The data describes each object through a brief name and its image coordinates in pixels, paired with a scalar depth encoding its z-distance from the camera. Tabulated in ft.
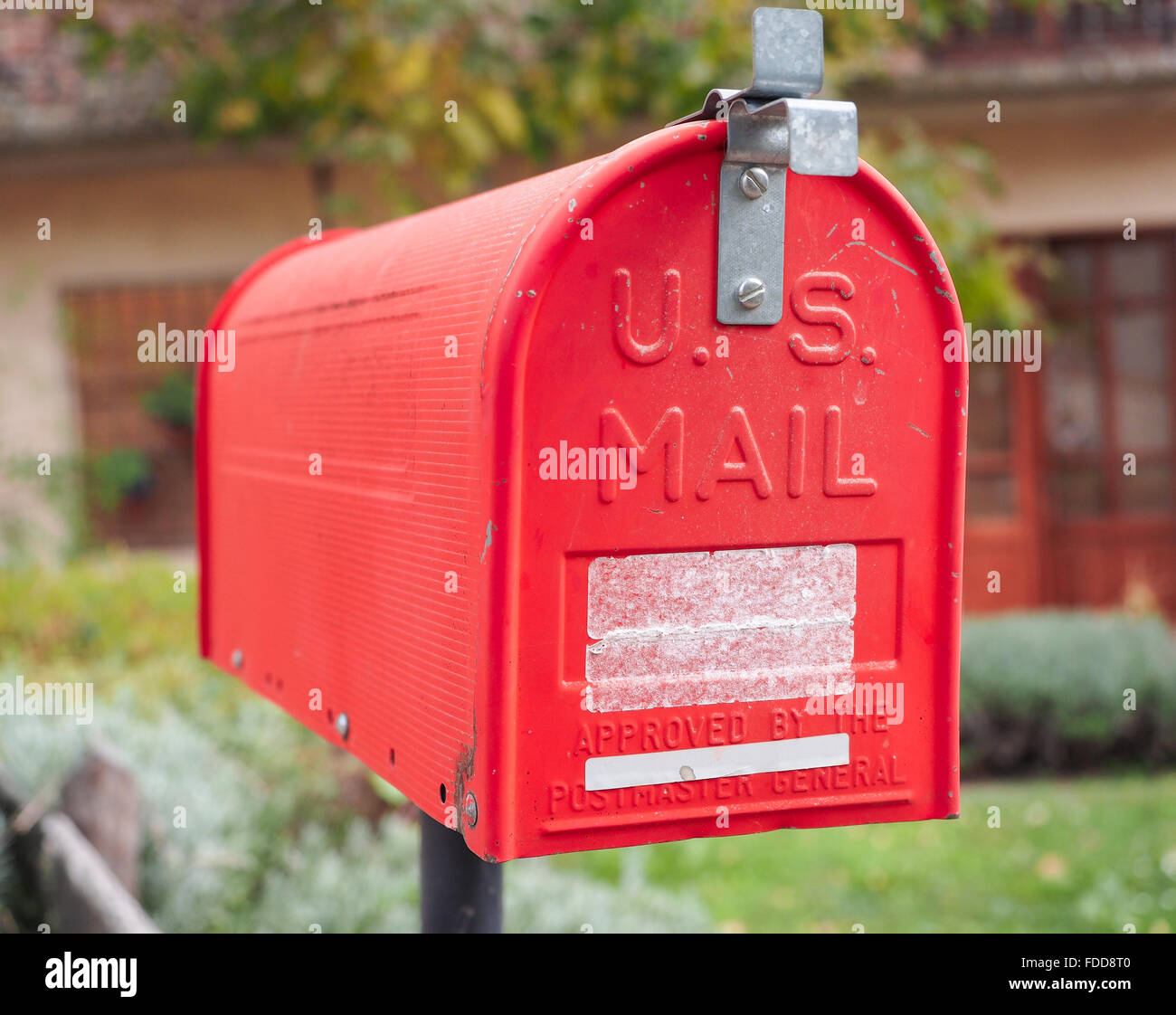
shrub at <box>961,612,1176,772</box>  14.08
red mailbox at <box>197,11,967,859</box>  2.93
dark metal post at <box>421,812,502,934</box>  3.44
